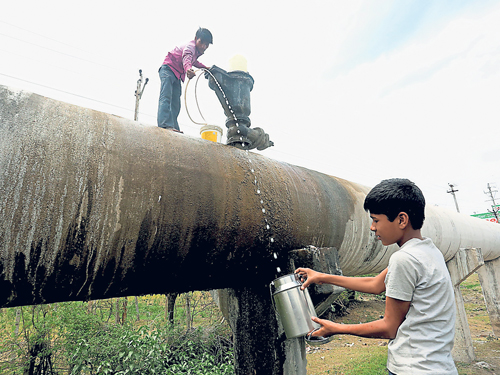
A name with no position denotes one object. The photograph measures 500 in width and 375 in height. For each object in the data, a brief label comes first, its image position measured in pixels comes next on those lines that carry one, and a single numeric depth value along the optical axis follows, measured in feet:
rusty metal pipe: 3.51
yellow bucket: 8.38
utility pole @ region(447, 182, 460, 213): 116.88
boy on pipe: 10.79
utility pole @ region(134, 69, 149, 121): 37.09
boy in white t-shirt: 3.99
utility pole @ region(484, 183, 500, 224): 122.10
